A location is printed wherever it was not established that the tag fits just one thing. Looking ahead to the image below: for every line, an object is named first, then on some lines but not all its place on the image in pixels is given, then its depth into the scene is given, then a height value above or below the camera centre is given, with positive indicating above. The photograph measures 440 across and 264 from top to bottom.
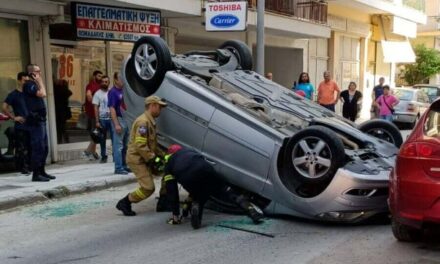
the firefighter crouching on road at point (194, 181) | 5.91 -1.37
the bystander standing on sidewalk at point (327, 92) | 14.08 -1.01
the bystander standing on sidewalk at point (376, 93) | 15.10 -1.20
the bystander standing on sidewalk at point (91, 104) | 11.27 -1.03
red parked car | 4.57 -1.05
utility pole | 12.23 +0.35
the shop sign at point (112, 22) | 11.21 +0.67
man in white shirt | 10.33 -1.00
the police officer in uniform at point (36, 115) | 8.32 -0.90
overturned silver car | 5.70 -0.94
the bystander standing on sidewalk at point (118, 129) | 9.14 -1.25
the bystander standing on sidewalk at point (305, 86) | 13.51 -0.83
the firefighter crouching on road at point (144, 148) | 6.43 -1.09
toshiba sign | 11.44 +0.76
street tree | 35.44 -1.03
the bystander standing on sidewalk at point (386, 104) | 14.17 -1.34
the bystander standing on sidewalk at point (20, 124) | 8.55 -1.07
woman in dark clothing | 14.41 -1.30
